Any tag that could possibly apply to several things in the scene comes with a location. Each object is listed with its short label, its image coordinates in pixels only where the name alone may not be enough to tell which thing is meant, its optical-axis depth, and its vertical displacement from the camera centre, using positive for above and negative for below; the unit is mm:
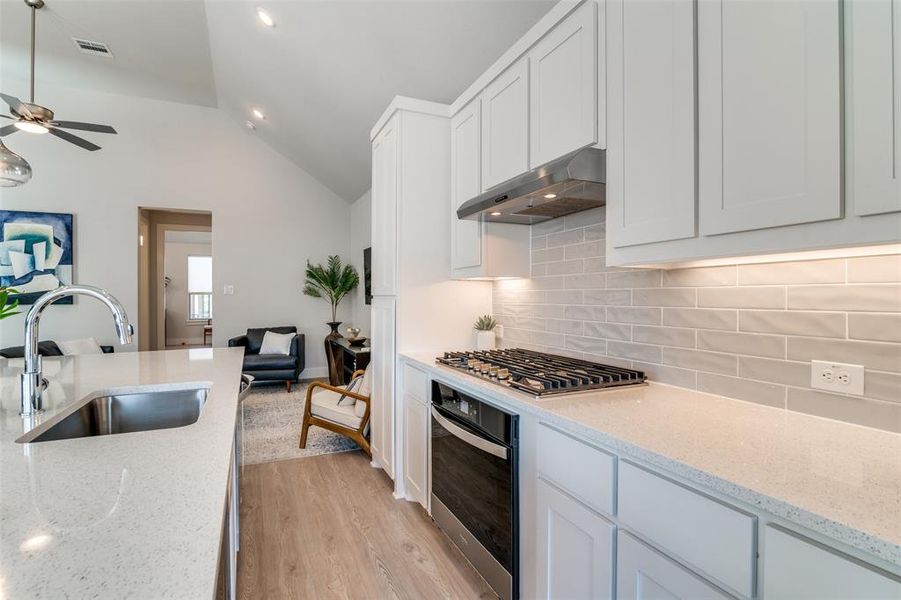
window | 10008 +233
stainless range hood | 1517 +436
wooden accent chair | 3282 -906
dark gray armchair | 5488 -857
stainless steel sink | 1556 -449
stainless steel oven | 1576 -801
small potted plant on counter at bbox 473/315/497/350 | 2725 -226
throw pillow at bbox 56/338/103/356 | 4430 -529
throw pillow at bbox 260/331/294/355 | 5773 -629
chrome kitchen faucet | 1256 -98
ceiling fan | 2593 +1170
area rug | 3432 -1256
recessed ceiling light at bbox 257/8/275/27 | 3314 +2247
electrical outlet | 1142 -225
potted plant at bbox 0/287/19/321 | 1489 -22
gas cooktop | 1551 -316
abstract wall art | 4953 +552
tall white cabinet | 2672 +227
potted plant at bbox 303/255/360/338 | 6410 +237
